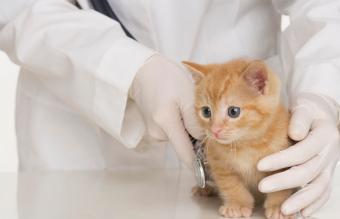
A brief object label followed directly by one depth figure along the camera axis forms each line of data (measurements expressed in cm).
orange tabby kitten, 89
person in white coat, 98
